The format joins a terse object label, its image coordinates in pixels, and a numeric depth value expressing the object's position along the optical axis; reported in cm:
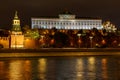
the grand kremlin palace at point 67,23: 17825
